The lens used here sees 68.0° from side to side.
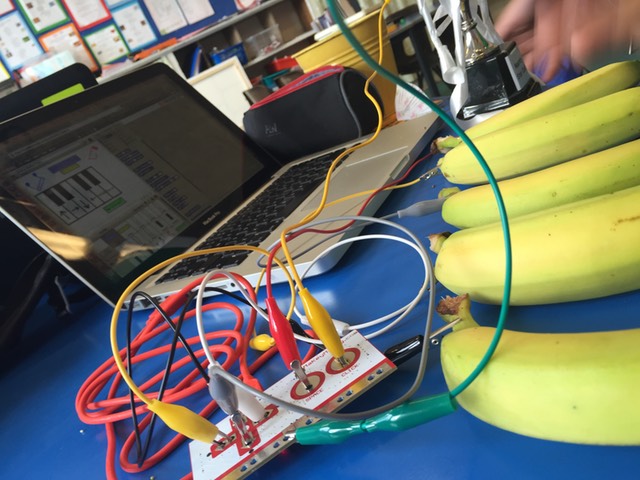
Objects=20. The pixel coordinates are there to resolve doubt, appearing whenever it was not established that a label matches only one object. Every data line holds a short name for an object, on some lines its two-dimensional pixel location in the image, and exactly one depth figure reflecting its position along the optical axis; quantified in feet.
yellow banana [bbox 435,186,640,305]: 1.09
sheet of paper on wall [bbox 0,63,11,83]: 9.31
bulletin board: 9.26
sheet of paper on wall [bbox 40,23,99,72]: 9.49
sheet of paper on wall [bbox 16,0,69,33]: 9.21
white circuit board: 1.13
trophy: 2.18
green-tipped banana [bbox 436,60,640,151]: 1.92
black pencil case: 3.18
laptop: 2.40
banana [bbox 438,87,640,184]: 1.61
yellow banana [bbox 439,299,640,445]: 0.80
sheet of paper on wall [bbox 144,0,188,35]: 10.21
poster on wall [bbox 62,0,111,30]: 9.57
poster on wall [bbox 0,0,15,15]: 9.03
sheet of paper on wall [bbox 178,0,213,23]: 10.46
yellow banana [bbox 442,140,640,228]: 1.36
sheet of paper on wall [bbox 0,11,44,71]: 9.16
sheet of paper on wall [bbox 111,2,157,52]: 9.96
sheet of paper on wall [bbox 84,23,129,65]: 9.80
